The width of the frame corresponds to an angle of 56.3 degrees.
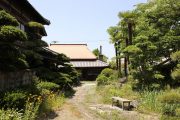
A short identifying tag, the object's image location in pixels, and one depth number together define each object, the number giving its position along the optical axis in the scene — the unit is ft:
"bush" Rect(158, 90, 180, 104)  22.87
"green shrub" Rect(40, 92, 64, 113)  25.35
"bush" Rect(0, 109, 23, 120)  17.82
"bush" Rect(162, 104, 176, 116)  25.91
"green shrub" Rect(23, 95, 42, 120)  20.15
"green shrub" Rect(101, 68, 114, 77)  63.76
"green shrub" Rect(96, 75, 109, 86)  55.68
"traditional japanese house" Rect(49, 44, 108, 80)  83.76
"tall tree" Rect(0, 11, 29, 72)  21.28
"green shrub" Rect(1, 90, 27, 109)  19.92
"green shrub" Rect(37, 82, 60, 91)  32.93
